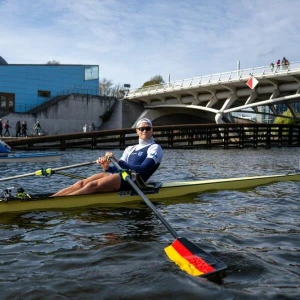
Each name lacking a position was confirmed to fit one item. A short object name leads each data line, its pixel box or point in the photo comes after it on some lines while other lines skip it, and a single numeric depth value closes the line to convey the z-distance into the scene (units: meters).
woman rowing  7.13
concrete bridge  37.03
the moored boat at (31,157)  16.59
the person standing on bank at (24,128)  38.53
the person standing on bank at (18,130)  39.16
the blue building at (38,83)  48.16
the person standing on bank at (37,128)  39.38
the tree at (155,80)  79.26
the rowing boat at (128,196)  6.59
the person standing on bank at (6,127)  38.11
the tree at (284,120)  67.82
